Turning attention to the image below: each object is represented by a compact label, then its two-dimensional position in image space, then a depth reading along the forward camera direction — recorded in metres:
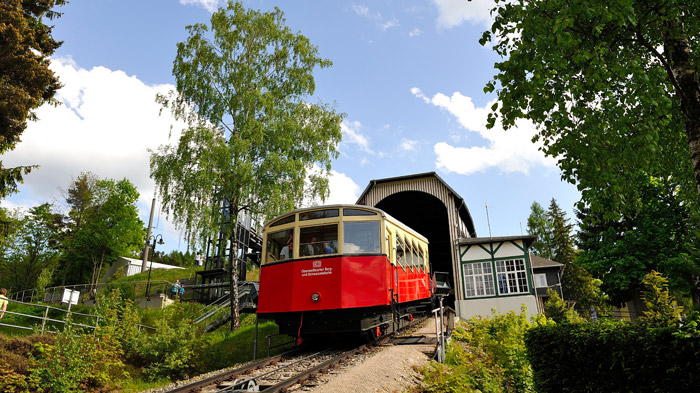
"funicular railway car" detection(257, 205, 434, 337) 9.09
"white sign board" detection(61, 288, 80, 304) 11.96
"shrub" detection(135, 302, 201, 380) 10.00
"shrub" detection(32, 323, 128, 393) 6.98
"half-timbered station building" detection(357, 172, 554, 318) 20.22
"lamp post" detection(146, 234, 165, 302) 22.37
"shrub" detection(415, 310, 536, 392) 4.96
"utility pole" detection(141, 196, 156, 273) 36.49
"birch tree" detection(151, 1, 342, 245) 14.27
